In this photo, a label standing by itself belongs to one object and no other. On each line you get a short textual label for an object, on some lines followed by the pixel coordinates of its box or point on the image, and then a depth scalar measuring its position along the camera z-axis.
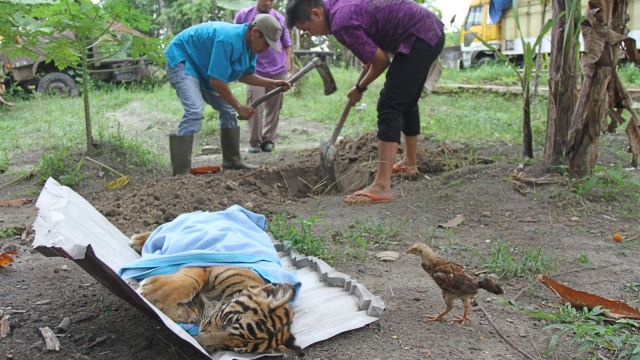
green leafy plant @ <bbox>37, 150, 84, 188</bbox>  5.82
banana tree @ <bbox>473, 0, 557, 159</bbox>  4.72
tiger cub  2.48
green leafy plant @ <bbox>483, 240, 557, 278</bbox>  3.50
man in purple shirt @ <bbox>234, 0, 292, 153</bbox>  7.28
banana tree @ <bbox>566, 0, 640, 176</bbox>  4.61
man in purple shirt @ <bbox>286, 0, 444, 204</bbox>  4.69
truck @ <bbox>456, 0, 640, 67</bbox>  14.91
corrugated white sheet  2.39
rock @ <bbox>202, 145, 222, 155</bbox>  7.87
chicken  2.70
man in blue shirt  5.52
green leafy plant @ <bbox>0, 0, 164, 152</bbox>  5.55
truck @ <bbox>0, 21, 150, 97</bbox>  14.14
